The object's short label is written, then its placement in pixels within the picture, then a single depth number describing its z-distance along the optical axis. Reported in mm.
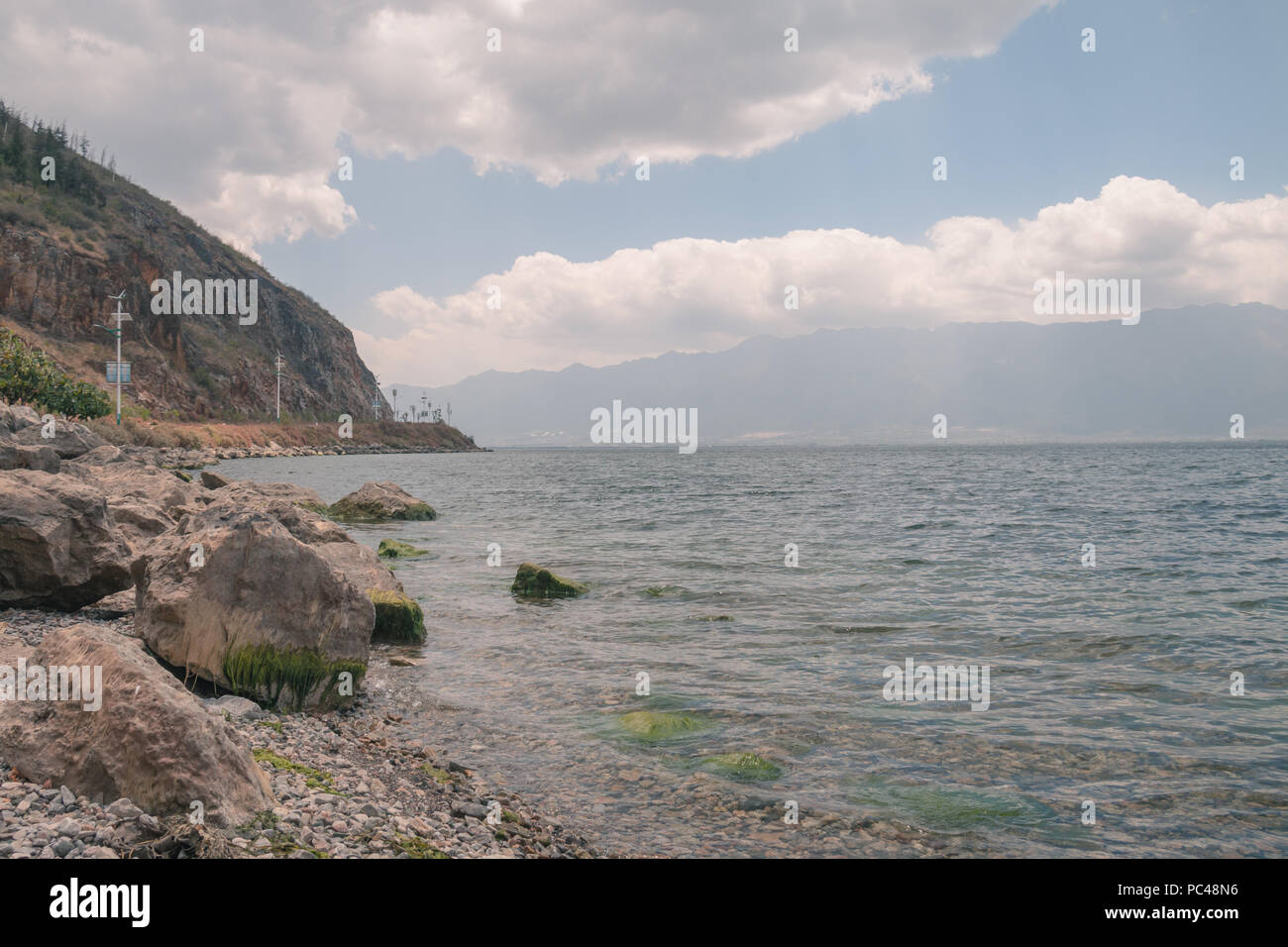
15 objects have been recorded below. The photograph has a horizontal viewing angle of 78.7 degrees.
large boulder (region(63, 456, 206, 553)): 16094
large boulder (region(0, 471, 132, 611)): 11141
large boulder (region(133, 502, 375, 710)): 9859
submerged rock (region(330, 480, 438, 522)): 37906
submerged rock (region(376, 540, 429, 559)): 26219
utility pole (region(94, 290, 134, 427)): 80438
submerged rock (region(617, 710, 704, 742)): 10203
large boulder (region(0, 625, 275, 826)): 5488
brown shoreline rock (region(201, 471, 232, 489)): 33209
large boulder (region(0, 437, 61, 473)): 16625
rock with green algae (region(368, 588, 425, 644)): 14578
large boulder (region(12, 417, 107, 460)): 24453
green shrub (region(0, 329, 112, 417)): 61219
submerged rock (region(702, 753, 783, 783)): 8836
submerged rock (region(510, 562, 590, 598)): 19562
